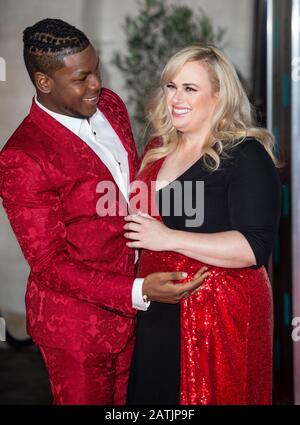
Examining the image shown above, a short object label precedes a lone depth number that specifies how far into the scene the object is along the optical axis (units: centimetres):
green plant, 399
